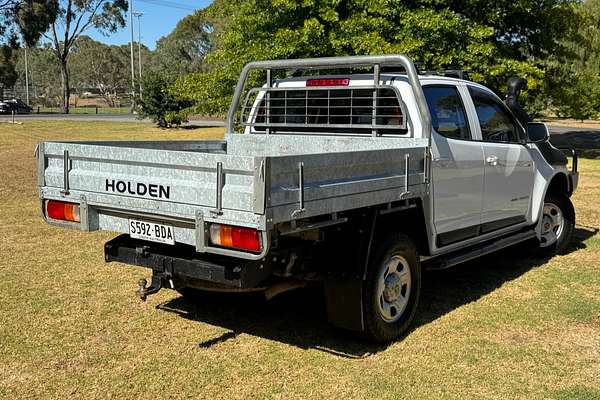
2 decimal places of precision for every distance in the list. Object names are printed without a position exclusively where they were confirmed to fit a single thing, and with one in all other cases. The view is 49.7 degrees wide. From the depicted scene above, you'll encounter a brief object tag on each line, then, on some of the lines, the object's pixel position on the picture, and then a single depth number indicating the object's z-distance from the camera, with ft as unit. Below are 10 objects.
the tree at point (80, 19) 192.44
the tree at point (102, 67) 271.49
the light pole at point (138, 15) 197.14
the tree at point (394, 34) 49.01
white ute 12.50
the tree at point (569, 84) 62.13
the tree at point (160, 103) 102.13
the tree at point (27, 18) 172.76
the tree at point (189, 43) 229.45
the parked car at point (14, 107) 174.70
